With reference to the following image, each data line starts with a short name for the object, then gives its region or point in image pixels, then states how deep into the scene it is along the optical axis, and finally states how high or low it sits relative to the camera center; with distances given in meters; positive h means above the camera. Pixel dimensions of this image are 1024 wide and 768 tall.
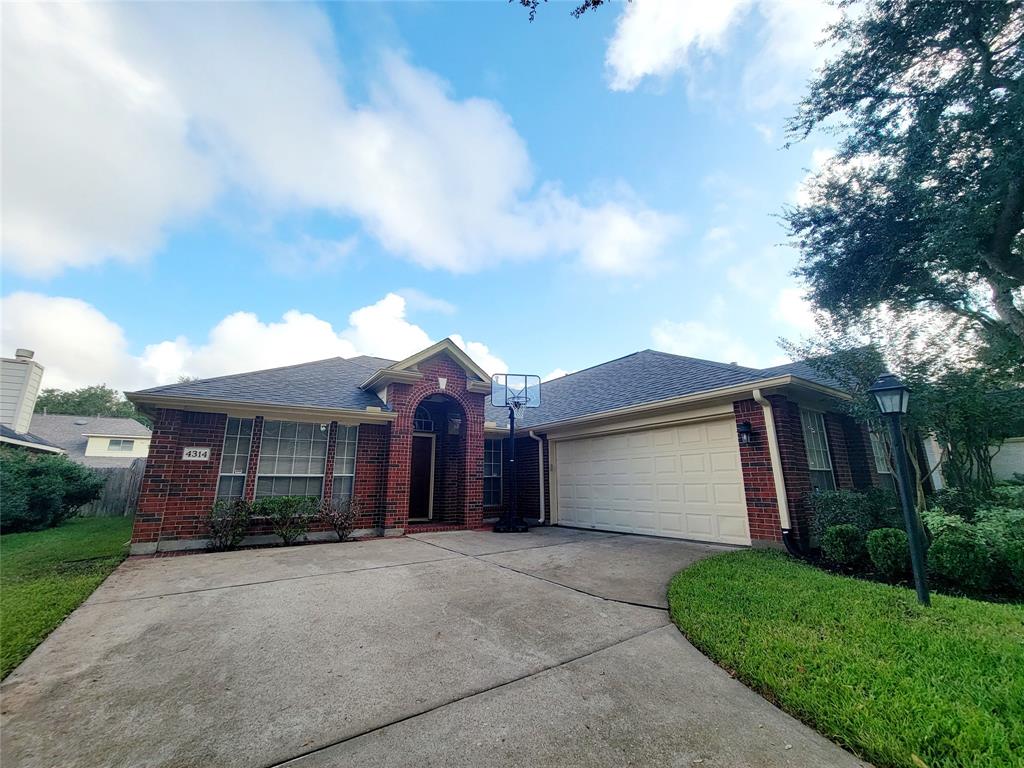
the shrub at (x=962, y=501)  6.10 -0.52
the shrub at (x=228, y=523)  7.43 -0.88
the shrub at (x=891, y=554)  5.05 -1.08
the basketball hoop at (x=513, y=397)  9.42 +1.91
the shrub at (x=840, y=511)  6.36 -0.67
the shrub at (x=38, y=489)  10.28 -0.33
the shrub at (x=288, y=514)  7.79 -0.77
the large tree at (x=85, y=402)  39.12 +7.35
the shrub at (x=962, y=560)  4.55 -1.07
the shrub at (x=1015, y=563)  4.30 -1.02
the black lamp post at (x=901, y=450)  3.97 +0.20
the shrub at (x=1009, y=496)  5.74 -0.43
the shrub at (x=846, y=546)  5.69 -1.08
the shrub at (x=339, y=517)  8.34 -0.89
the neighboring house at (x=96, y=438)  22.00 +2.17
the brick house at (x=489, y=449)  7.21 +0.49
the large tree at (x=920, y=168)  7.68 +6.17
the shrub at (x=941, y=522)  5.01 -0.69
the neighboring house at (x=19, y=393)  16.56 +3.52
